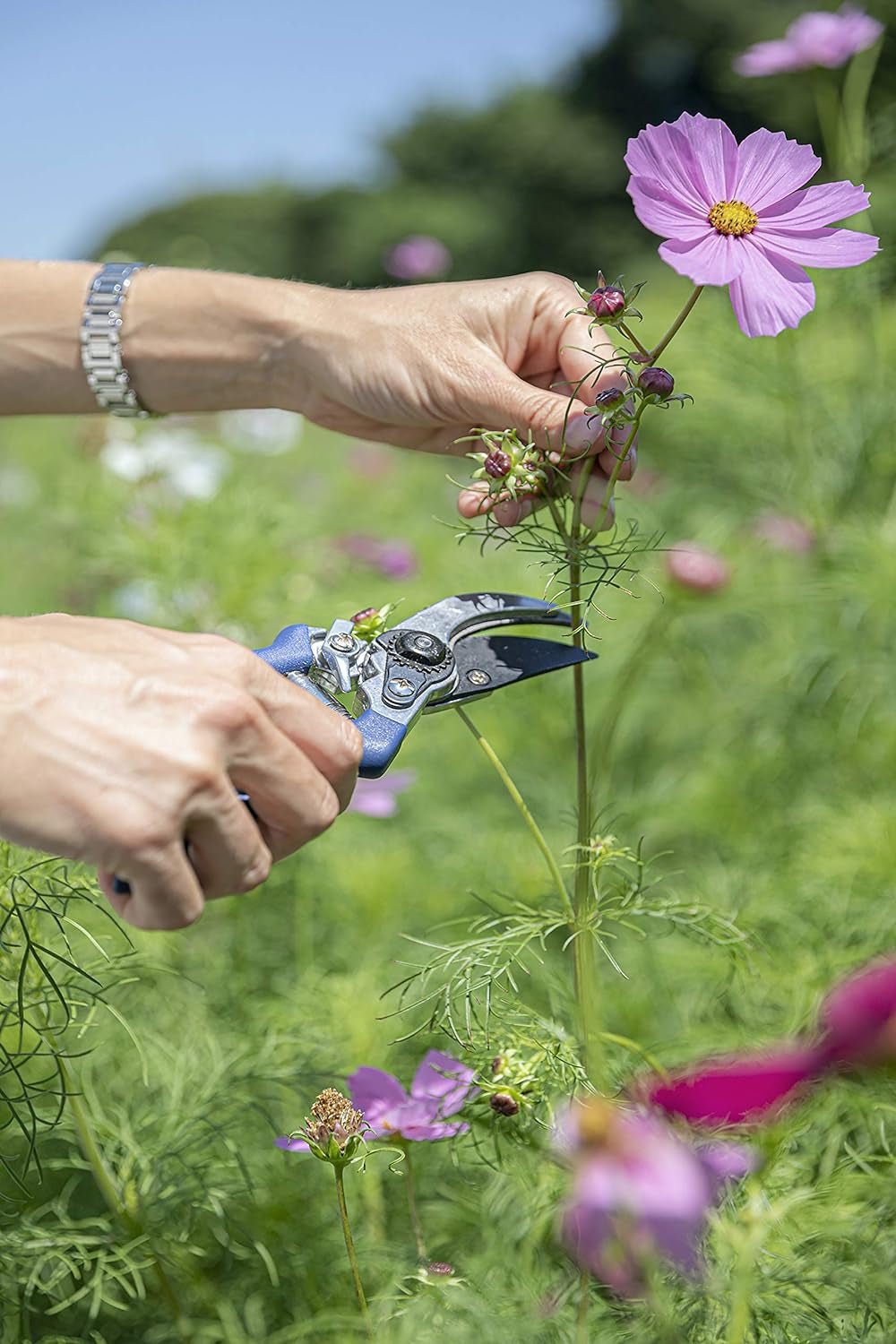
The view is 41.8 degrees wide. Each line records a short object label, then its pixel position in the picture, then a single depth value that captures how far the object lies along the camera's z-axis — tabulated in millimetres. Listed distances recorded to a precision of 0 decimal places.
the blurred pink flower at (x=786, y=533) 2006
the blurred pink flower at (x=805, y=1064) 417
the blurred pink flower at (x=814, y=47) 1935
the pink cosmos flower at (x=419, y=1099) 912
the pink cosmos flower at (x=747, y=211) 698
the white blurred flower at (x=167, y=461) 2221
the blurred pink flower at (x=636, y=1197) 418
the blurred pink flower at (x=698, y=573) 1594
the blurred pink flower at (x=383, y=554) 1996
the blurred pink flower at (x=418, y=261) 3354
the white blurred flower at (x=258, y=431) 4125
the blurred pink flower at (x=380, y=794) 1383
